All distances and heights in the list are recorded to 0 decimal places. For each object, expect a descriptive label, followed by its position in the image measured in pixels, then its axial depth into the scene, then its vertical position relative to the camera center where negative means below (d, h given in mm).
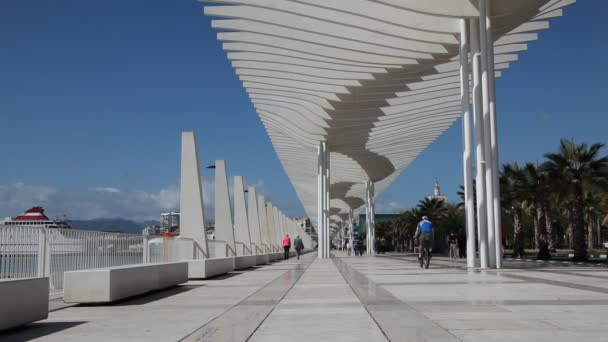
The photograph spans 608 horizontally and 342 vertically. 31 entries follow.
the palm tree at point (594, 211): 48500 +1345
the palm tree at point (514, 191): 34869 +1998
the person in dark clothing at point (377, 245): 44584 -1103
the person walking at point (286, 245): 34031 -710
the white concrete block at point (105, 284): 8586 -673
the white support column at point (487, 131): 16562 +2417
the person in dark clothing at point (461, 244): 31228 -727
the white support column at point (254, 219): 31000 +582
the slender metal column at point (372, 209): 46300 +1495
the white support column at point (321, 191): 35438 +2090
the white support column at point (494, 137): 16516 +2294
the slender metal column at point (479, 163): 16656 +1621
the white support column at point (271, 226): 38616 +321
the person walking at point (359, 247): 42047 -1063
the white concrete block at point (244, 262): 20288 -967
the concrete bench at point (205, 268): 14321 -798
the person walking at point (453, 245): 28547 -679
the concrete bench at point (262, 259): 24859 -1081
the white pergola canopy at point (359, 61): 18250 +5630
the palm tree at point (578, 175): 28188 +2258
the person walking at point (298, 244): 32875 -649
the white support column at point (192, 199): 15531 +773
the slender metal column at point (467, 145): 17594 +2218
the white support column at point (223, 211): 21422 +659
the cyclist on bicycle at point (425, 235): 17156 -146
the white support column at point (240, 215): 26609 +656
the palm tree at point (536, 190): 32206 +1904
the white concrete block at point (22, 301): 5992 -627
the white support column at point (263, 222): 35719 +499
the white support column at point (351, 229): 47938 +117
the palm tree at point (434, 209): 59000 +1791
